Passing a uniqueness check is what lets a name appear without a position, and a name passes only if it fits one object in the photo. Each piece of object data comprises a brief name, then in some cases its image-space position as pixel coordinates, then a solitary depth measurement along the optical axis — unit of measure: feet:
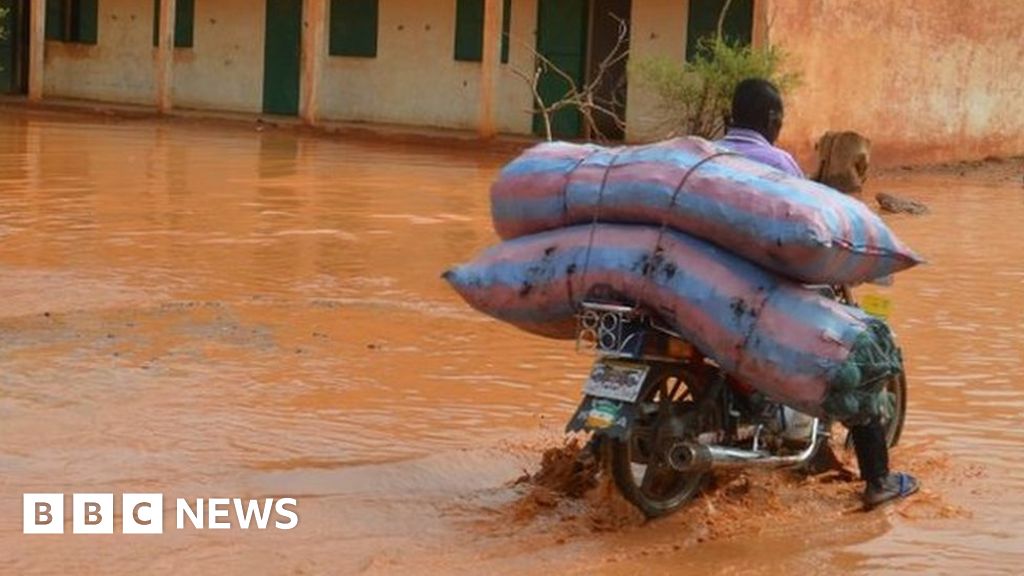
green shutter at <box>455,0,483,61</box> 77.00
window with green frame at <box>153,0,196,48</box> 87.76
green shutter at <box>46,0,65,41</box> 93.20
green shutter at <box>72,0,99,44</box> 91.81
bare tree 72.84
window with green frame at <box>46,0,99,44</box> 91.97
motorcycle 16.94
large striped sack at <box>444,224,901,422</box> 16.80
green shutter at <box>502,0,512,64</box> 76.18
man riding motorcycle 18.17
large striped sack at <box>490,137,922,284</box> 16.80
